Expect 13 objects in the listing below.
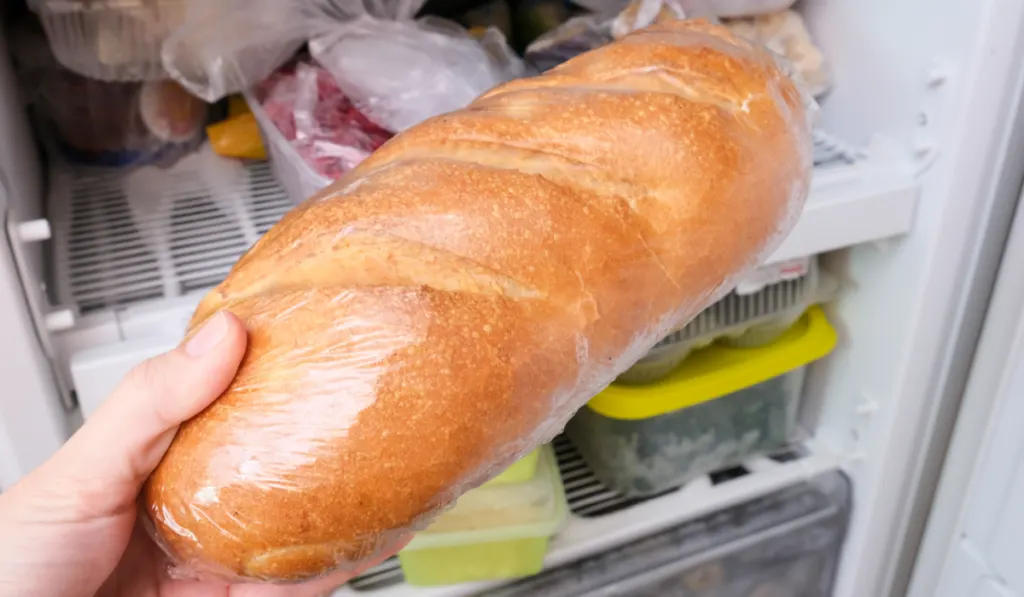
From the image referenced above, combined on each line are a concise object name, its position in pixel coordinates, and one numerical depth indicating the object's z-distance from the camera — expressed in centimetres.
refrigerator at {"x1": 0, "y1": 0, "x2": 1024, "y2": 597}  56
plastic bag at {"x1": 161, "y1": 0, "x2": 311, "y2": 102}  72
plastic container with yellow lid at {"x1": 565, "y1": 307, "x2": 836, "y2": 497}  80
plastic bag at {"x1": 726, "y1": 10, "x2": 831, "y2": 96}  81
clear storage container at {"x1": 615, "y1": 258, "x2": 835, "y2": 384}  78
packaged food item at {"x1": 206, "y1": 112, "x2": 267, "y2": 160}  82
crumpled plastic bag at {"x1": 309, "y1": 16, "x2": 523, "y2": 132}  70
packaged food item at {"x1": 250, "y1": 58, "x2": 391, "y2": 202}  68
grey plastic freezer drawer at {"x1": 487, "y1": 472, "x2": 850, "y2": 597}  83
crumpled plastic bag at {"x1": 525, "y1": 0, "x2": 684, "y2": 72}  77
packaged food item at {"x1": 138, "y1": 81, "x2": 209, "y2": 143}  80
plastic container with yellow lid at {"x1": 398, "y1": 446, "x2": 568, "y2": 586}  76
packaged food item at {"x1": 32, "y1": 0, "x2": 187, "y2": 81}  71
